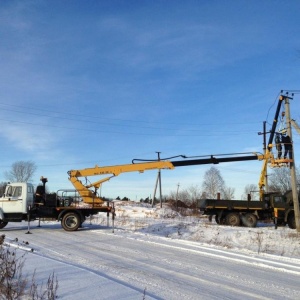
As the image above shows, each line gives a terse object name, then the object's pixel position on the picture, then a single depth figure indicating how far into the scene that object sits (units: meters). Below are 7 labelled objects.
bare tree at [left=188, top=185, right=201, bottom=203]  79.44
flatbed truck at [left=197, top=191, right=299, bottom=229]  25.20
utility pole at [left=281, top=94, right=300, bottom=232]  21.17
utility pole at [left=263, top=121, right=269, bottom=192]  31.98
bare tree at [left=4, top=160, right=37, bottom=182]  82.34
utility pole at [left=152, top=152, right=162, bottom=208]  50.33
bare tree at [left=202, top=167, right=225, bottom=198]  77.81
